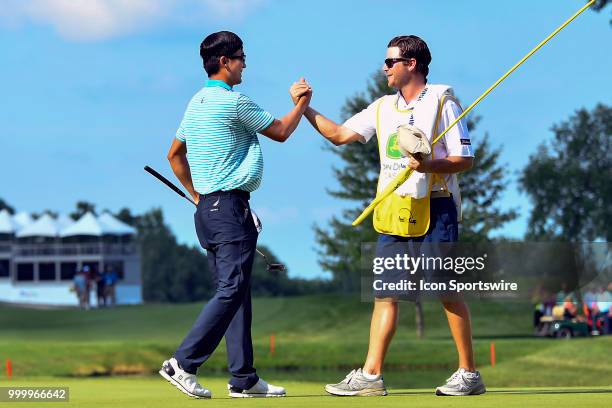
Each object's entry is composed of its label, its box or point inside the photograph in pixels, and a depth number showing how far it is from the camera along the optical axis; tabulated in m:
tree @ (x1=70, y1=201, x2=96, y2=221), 142.38
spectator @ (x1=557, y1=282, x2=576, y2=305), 27.19
